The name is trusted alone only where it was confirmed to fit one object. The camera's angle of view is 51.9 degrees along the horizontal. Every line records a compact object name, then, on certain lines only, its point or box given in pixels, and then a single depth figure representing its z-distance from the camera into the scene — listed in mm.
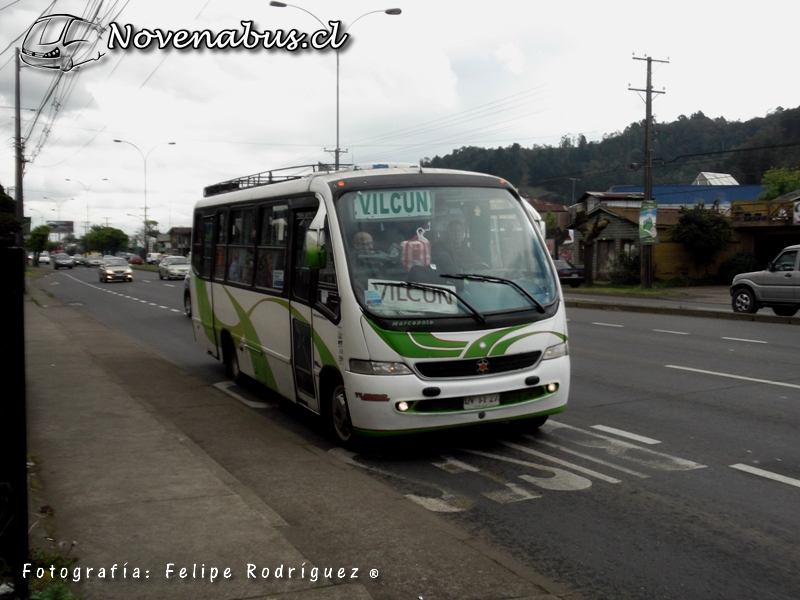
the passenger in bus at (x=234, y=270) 10531
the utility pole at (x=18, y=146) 28152
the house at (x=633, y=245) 44000
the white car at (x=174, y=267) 47969
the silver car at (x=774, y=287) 19875
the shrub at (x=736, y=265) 43406
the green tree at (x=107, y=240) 165250
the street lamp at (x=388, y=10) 24078
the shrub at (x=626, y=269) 41938
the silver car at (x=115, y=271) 48531
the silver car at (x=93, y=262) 93250
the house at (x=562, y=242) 54406
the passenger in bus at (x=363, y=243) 7293
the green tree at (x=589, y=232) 43031
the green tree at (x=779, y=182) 74250
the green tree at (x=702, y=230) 42656
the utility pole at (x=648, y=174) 36906
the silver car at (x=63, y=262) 85375
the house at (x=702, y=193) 73125
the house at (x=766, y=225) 43000
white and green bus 6871
